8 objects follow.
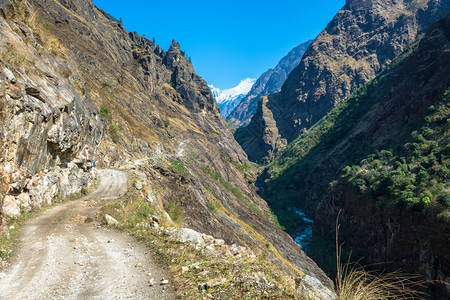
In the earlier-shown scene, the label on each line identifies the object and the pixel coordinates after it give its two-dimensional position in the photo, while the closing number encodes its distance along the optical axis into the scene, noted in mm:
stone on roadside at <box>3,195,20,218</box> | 10271
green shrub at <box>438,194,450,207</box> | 34719
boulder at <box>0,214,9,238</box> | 8438
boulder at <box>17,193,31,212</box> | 11445
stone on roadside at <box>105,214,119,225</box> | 12023
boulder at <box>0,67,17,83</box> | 11012
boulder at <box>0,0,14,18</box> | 15821
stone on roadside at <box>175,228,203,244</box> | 9781
